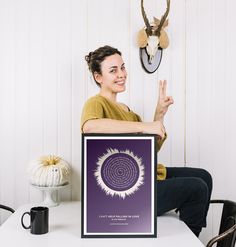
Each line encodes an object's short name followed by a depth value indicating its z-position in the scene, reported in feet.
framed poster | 4.89
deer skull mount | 7.32
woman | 5.41
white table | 4.66
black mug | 4.96
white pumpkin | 6.68
